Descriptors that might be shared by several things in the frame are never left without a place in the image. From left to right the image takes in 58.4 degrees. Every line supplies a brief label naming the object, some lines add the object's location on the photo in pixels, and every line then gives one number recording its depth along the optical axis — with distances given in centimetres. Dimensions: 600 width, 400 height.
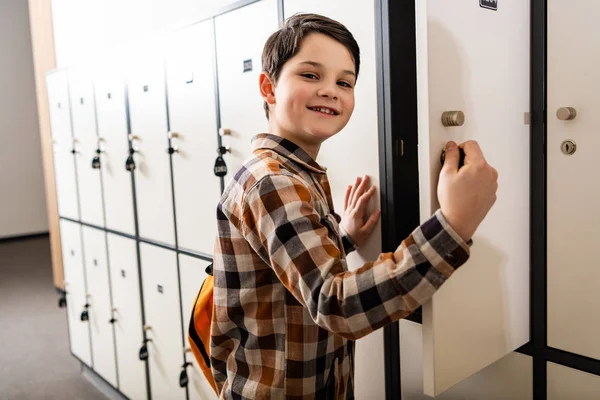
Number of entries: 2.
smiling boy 83
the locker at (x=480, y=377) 143
